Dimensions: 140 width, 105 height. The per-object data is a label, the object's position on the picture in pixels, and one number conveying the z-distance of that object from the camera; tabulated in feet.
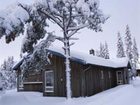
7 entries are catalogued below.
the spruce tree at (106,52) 104.69
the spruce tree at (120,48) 96.51
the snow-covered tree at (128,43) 90.34
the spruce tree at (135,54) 100.16
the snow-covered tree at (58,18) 25.63
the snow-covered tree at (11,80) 74.58
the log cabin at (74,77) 32.54
